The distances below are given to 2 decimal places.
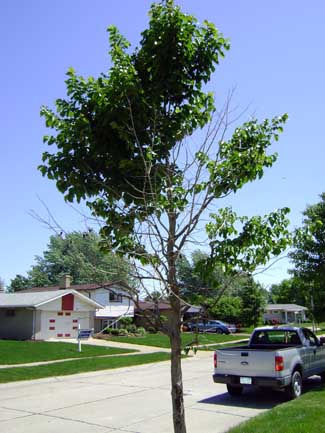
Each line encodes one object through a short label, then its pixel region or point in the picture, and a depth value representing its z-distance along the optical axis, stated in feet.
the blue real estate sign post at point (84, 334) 80.84
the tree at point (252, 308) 169.58
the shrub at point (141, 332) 128.83
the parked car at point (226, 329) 145.38
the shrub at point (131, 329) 129.80
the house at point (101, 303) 135.85
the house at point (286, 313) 252.21
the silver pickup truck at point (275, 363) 35.37
